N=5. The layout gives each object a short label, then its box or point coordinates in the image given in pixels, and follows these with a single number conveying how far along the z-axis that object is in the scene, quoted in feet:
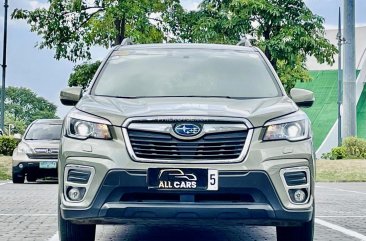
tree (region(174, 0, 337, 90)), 122.42
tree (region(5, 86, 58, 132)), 408.46
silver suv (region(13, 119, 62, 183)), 62.85
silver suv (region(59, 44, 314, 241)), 19.36
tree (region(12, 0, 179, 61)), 111.65
